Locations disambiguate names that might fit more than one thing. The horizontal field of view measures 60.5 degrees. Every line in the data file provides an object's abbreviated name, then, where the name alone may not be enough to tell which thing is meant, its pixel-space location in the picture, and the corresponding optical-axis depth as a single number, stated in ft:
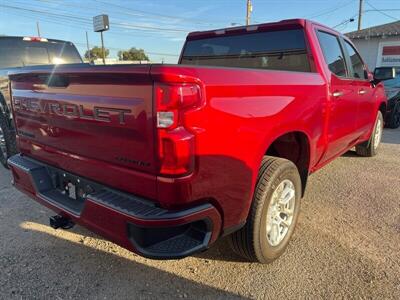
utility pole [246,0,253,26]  94.17
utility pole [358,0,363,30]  106.40
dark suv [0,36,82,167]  15.83
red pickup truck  6.05
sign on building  70.19
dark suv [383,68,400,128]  28.63
